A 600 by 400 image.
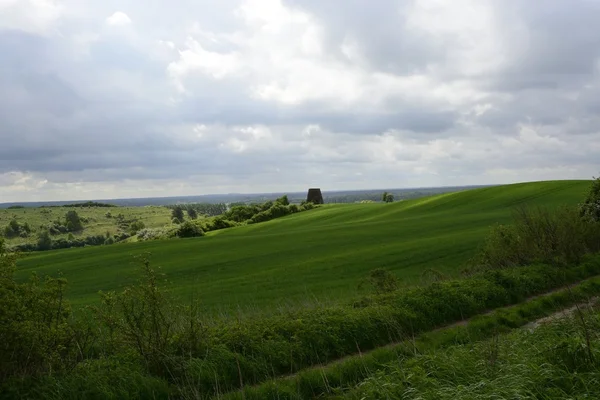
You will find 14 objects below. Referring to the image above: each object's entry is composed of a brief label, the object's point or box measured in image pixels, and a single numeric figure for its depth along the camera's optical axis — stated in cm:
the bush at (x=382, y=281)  2058
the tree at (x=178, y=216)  18735
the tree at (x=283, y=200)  12381
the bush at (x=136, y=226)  15685
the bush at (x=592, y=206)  2541
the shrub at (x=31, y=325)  1019
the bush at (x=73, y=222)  17412
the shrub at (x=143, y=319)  1166
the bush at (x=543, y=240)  2288
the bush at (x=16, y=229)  15300
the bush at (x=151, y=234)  9782
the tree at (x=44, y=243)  11254
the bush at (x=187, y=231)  8996
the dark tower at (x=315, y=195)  16375
